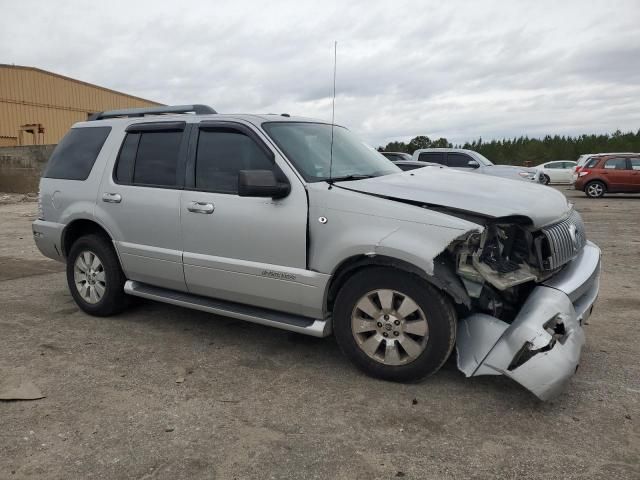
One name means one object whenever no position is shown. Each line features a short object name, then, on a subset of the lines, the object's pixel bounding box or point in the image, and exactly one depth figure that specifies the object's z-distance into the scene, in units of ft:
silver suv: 10.61
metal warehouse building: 81.56
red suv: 59.93
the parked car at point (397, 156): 57.95
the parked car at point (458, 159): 50.96
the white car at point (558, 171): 91.30
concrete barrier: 60.70
